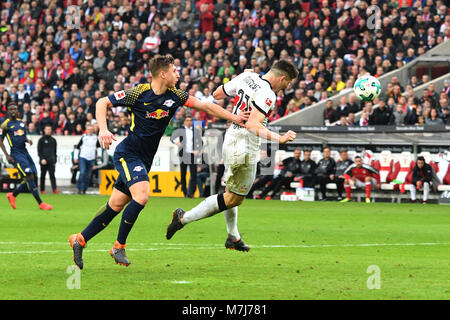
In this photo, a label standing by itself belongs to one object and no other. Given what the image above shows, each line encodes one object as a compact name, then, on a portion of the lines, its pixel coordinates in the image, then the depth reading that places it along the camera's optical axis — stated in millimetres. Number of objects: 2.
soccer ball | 15297
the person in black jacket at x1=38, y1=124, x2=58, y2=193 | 28906
